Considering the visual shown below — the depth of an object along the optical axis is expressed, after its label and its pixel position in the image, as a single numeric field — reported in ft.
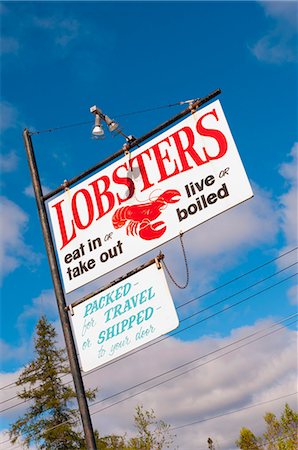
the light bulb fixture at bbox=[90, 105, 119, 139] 22.38
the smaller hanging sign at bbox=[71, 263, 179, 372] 16.72
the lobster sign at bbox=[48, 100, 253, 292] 17.67
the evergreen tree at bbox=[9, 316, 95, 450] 95.20
